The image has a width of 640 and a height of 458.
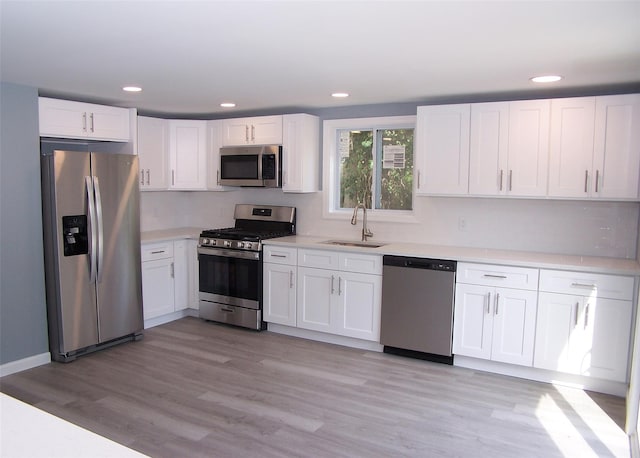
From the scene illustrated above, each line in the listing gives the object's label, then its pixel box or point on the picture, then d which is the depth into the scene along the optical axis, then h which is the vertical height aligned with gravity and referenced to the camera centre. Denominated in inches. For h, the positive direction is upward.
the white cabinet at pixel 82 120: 159.0 +23.2
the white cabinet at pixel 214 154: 215.5 +15.3
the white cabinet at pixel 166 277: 194.4 -37.3
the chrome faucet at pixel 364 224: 191.9 -13.4
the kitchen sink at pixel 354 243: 185.9 -20.7
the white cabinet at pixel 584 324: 135.9 -37.7
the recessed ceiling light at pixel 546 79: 136.2 +32.5
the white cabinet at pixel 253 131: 200.4 +24.4
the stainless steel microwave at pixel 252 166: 199.0 +9.6
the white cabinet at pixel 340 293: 170.2 -37.5
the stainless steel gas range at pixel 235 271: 192.9 -33.5
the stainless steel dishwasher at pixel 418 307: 157.2 -38.5
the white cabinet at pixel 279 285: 186.4 -37.3
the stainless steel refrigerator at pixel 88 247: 154.7 -20.1
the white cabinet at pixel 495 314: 147.2 -37.9
